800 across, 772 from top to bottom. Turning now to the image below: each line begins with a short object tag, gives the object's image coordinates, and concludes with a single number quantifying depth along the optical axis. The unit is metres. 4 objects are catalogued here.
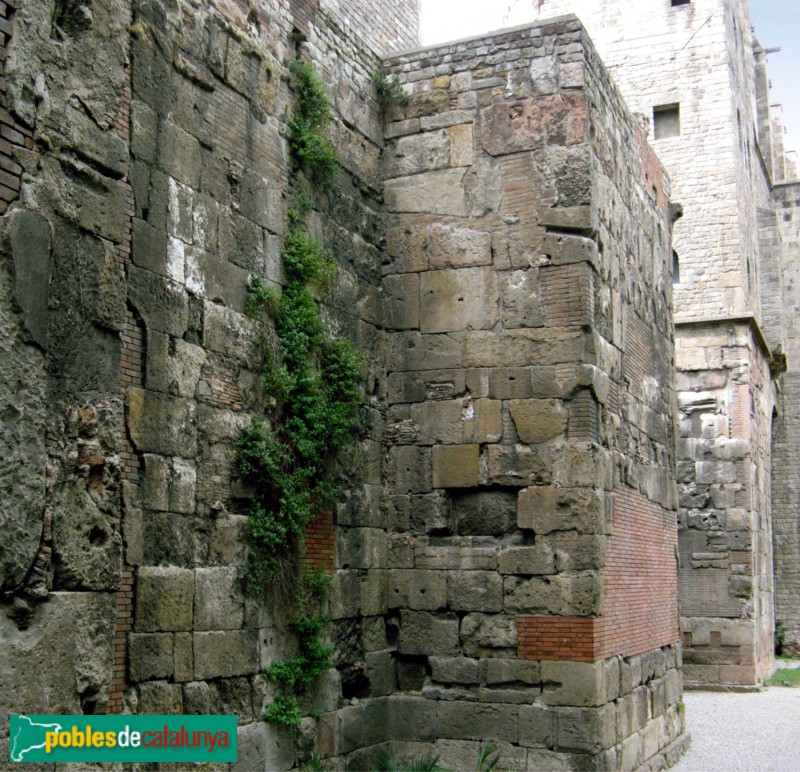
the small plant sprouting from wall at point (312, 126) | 7.79
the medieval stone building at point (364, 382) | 4.39
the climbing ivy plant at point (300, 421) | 6.96
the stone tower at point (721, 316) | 16.30
